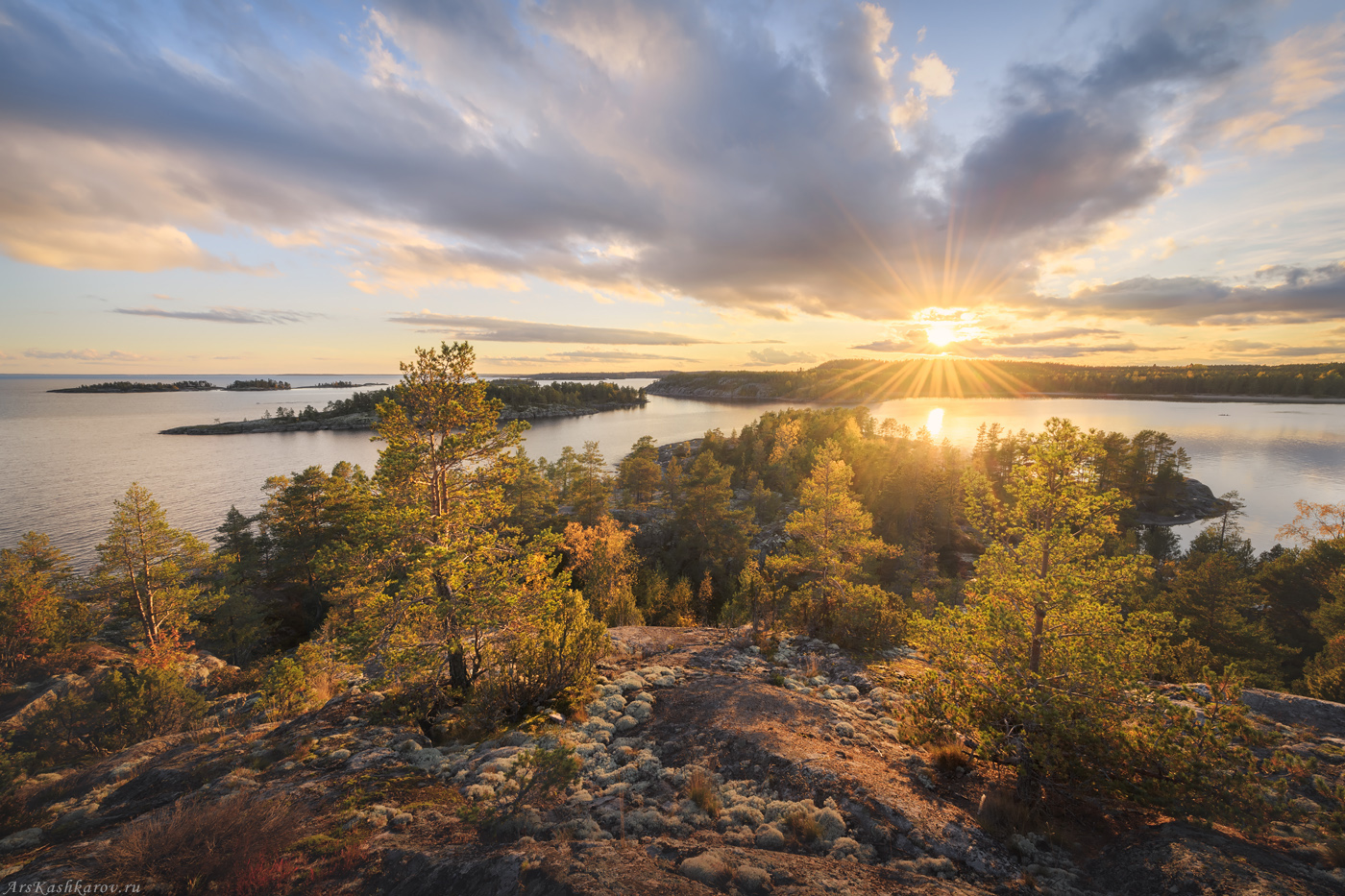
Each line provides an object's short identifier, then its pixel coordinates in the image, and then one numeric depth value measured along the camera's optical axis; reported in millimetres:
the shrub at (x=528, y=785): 7152
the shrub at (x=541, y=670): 11266
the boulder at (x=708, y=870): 5829
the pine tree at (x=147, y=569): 24000
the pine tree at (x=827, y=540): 23797
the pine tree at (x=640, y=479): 61219
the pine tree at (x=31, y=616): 21391
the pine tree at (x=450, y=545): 10945
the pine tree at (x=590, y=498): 46750
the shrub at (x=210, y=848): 5469
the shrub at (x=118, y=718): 15969
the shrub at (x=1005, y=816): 7316
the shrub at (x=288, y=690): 13773
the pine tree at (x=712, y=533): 41906
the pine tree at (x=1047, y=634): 7719
